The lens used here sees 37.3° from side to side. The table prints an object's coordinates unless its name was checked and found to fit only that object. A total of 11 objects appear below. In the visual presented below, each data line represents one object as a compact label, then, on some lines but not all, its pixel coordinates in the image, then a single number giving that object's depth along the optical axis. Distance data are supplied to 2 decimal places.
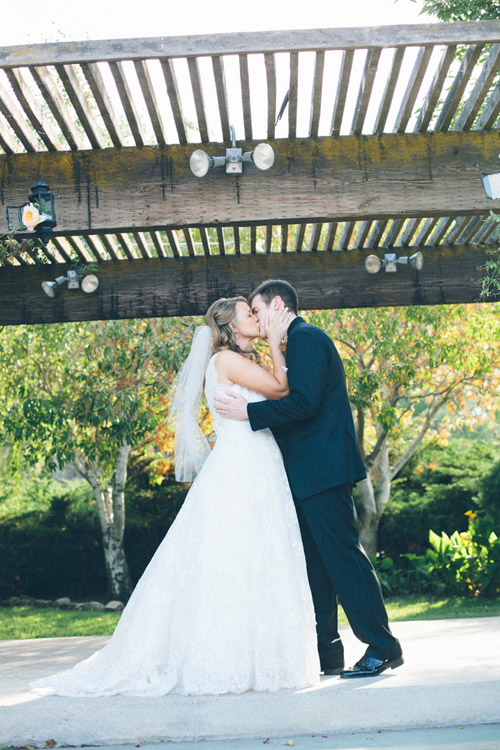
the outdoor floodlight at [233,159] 4.39
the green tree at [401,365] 9.65
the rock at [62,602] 11.80
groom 3.51
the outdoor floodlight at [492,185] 4.28
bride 3.37
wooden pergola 3.63
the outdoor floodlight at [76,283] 5.92
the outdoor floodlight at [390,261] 5.98
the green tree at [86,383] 8.94
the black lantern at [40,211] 4.27
